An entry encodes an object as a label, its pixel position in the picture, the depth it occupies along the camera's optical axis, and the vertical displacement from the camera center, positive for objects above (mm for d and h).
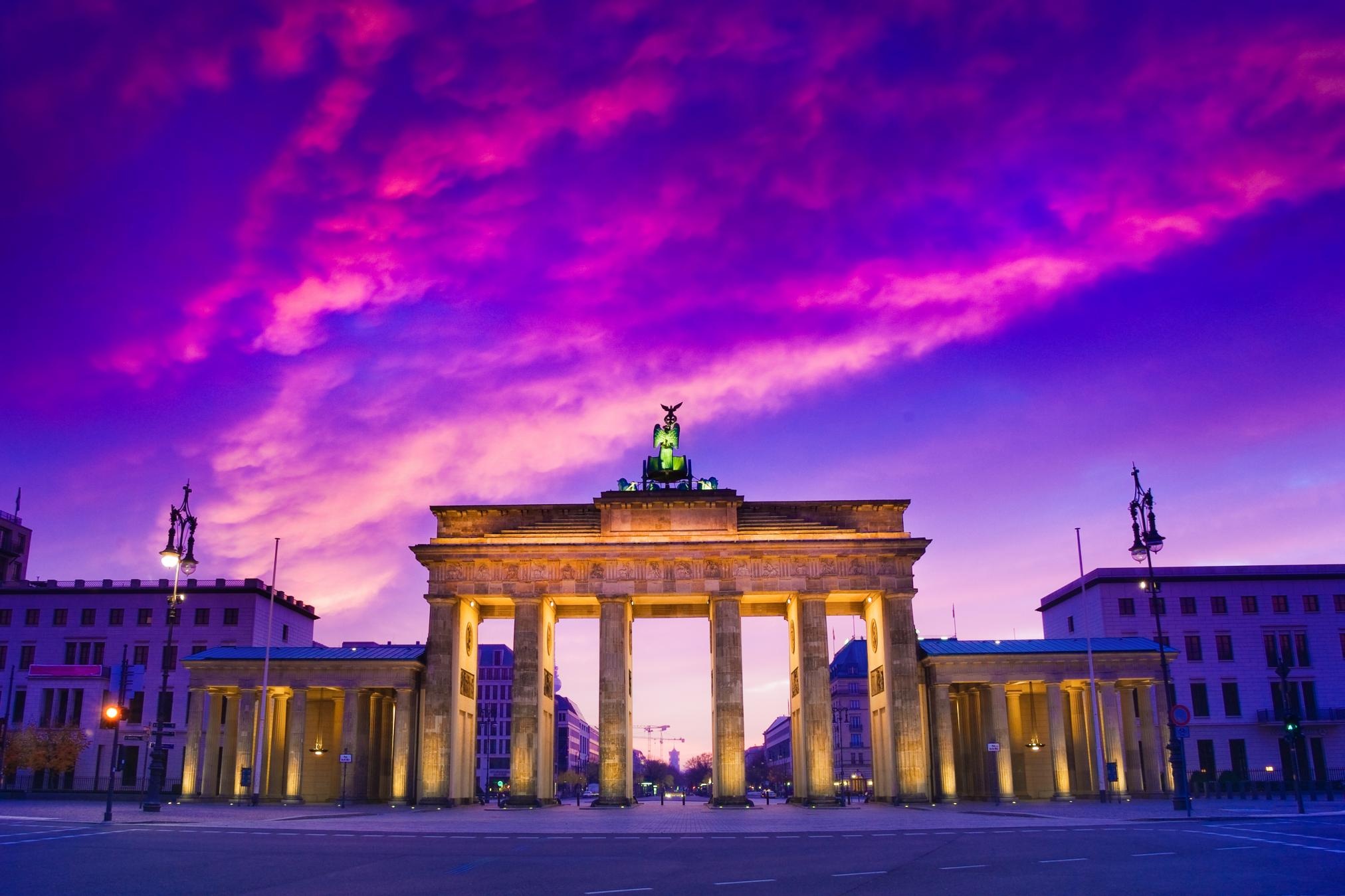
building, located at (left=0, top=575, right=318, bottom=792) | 89438 +5827
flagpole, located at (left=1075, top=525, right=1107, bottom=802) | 62469 -2802
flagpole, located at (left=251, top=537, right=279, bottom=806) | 64875 -1136
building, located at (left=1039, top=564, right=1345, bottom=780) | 87812 +4328
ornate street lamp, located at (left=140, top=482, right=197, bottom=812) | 45562 +4884
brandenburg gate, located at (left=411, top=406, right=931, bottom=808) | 66062 +7029
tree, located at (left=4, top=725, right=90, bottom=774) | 83125 -3242
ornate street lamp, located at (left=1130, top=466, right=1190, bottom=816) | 44719 +6145
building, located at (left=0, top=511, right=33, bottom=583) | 106000 +16562
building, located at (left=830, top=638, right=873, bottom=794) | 158125 -2442
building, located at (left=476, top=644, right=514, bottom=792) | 170225 -357
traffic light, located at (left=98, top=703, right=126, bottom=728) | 41375 -242
